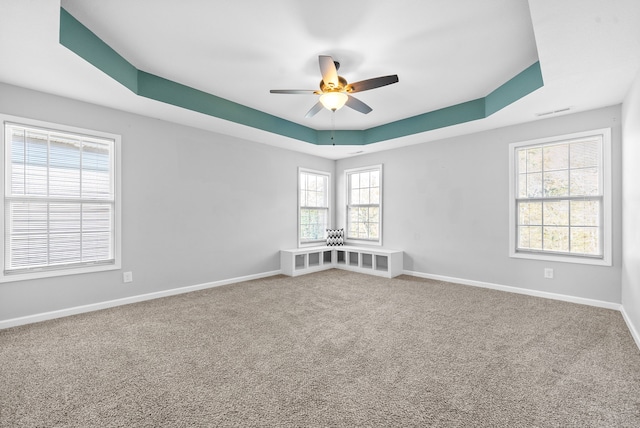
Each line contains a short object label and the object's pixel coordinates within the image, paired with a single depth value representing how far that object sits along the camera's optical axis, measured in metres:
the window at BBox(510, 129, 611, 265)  3.55
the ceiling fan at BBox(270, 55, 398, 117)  2.66
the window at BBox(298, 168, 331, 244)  5.95
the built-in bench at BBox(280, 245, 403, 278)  5.23
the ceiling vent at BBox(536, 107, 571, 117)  3.55
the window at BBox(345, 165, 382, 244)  5.91
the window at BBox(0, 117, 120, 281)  2.97
